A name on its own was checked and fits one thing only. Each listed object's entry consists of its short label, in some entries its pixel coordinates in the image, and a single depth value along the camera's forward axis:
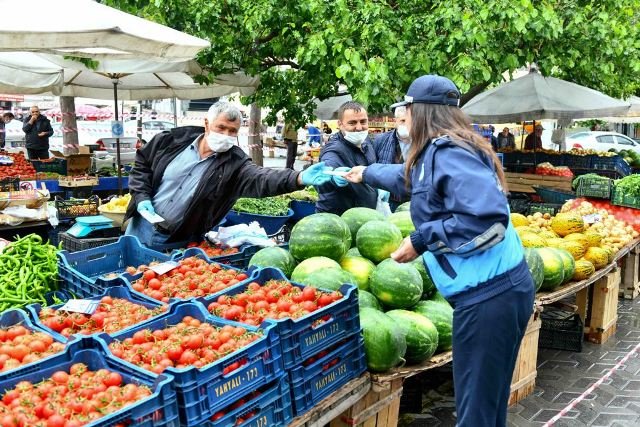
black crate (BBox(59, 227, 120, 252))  6.04
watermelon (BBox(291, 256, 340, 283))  4.16
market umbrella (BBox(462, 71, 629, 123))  10.03
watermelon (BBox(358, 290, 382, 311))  4.04
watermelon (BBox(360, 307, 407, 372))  3.61
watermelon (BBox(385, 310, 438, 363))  3.85
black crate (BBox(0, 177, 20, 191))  7.94
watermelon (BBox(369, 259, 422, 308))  4.10
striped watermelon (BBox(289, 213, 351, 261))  4.36
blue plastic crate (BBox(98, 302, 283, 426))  2.54
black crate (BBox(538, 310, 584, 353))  6.45
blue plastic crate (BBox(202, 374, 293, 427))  2.75
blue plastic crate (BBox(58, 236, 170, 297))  3.95
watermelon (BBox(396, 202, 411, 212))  5.77
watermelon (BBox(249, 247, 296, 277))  4.38
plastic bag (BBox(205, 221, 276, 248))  5.04
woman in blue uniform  2.79
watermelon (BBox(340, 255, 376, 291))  4.32
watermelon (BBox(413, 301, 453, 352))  4.14
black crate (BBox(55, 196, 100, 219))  7.90
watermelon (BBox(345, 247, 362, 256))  4.66
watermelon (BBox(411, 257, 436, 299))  4.45
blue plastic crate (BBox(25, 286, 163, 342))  3.16
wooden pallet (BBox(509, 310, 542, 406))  5.14
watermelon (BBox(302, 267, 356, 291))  3.84
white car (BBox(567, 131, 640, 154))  24.47
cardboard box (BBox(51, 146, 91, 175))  11.41
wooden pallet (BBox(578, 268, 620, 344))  6.68
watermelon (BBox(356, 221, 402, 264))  4.48
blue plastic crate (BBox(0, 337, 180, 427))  2.33
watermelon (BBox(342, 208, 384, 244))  4.84
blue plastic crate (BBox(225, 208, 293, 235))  7.75
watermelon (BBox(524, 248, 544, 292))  5.27
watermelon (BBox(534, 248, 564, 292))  5.60
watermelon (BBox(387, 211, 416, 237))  4.97
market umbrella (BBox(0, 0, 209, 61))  4.82
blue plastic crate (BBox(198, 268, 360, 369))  3.07
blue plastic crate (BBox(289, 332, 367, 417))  3.14
